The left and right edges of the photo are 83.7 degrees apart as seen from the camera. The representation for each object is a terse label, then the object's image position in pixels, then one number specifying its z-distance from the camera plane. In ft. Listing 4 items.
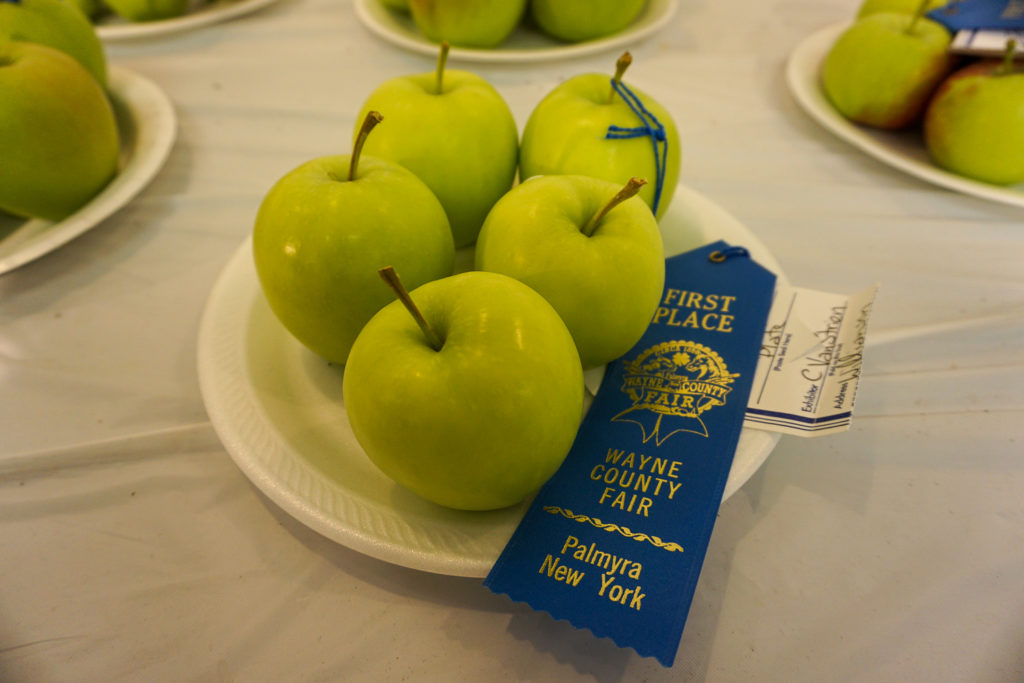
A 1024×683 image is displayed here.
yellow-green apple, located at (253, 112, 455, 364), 1.33
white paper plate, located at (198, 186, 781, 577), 1.18
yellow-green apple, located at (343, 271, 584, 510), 1.07
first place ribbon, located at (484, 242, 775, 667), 1.09
